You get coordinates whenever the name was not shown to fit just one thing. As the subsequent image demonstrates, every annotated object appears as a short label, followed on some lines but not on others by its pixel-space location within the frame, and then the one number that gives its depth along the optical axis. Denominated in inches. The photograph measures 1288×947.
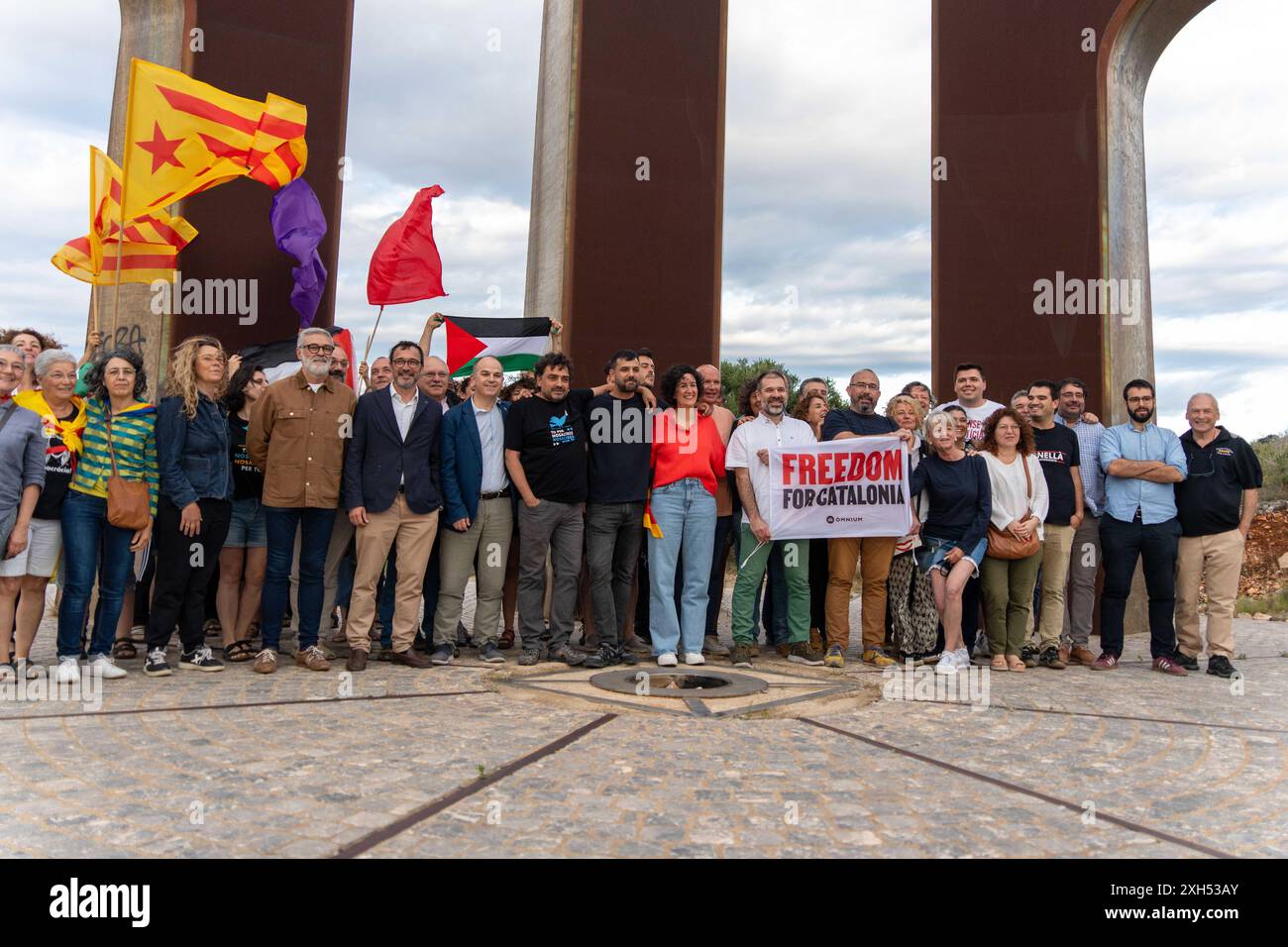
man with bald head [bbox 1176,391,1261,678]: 267.4
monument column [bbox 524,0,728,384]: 403.5
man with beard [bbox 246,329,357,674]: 228.7
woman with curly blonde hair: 219.3
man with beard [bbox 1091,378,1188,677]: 269.3
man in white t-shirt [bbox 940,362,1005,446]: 287.1
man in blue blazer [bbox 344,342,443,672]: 233.9
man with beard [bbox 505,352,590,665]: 245.4
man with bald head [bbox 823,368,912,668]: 258.2
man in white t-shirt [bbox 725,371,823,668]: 256.4
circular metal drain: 204.5
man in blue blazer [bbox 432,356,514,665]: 245.8
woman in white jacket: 255.9
